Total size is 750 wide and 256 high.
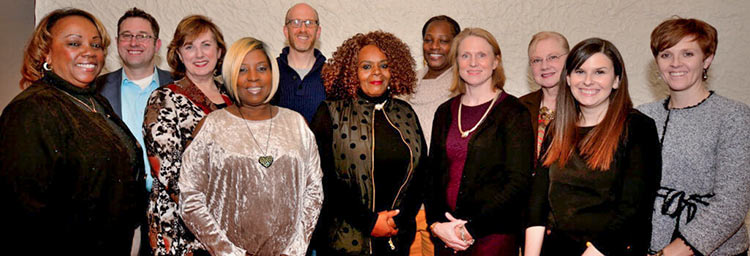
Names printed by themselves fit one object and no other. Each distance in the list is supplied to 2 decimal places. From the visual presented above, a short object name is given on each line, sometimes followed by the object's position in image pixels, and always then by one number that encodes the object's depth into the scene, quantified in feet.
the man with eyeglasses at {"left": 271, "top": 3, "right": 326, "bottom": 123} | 10.68
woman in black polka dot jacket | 8.70
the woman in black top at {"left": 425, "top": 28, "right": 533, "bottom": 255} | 8.02
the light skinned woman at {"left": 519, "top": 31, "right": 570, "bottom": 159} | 9.55
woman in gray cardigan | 7.53
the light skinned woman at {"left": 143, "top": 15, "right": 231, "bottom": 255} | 8.04
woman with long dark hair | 7.09
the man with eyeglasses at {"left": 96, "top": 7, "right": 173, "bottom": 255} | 10.33
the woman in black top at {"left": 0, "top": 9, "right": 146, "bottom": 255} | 6.14
